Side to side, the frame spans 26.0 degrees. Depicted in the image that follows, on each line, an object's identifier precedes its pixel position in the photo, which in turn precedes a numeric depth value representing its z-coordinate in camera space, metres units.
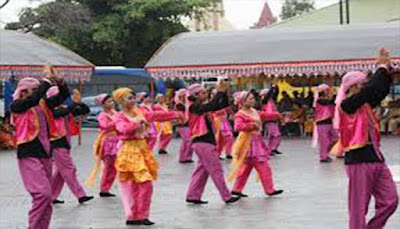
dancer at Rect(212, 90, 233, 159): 17.50
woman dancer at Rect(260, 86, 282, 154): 18.48
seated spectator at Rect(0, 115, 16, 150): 23.12
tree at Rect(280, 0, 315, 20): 82.75
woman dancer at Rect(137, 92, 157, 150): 18.77
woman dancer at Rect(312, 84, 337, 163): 16.48
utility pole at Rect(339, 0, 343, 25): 39.97
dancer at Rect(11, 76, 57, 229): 8.57
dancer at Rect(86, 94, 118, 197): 12.41
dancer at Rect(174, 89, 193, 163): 18.05
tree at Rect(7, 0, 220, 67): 38.12
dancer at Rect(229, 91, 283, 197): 11.70
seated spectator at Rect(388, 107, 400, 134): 24.75
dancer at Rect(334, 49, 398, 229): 7.48
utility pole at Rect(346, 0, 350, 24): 39.42
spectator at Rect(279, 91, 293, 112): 25.89
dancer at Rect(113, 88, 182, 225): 9.88
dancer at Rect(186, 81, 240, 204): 11.11
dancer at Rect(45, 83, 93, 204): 11.58
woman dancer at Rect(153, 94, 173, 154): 21.00
